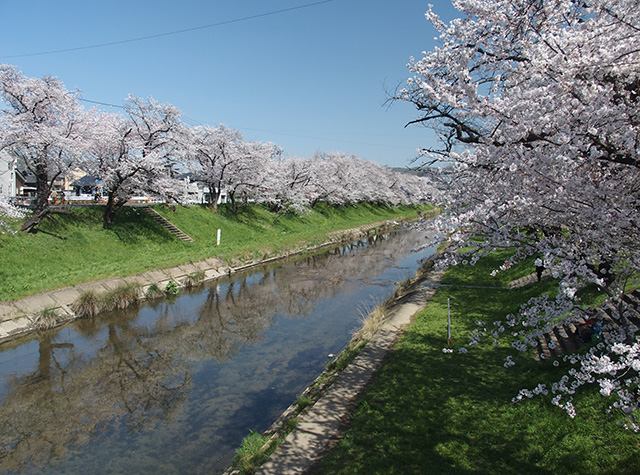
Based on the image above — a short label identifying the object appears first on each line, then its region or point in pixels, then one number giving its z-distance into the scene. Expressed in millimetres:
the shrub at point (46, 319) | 14375
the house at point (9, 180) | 36438
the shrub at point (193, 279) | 21064
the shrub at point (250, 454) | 6444
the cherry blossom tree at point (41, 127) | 19062
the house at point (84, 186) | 39669
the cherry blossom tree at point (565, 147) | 4414
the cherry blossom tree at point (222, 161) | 35406
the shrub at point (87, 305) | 15797
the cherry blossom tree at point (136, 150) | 23844
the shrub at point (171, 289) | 19438
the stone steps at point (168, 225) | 29167
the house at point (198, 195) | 27891
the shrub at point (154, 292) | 18531
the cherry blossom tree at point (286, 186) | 40719
